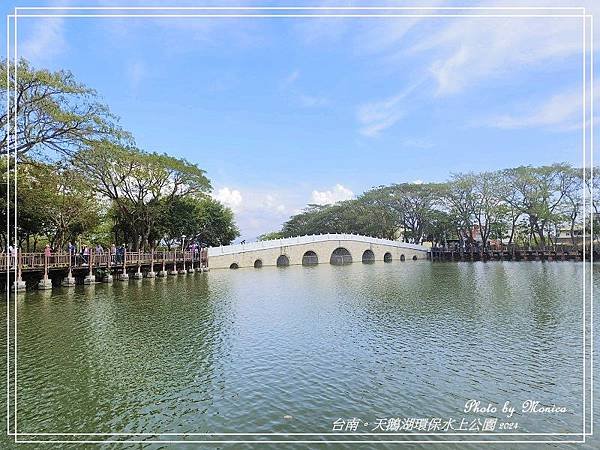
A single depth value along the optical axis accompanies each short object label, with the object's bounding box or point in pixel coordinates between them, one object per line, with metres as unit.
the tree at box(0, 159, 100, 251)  15.14
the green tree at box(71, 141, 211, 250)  22.66
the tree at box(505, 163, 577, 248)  34.16
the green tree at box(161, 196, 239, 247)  29.61
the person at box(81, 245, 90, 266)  18.83
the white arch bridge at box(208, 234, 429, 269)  32.50
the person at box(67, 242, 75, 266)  18.09
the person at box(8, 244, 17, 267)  15.12
